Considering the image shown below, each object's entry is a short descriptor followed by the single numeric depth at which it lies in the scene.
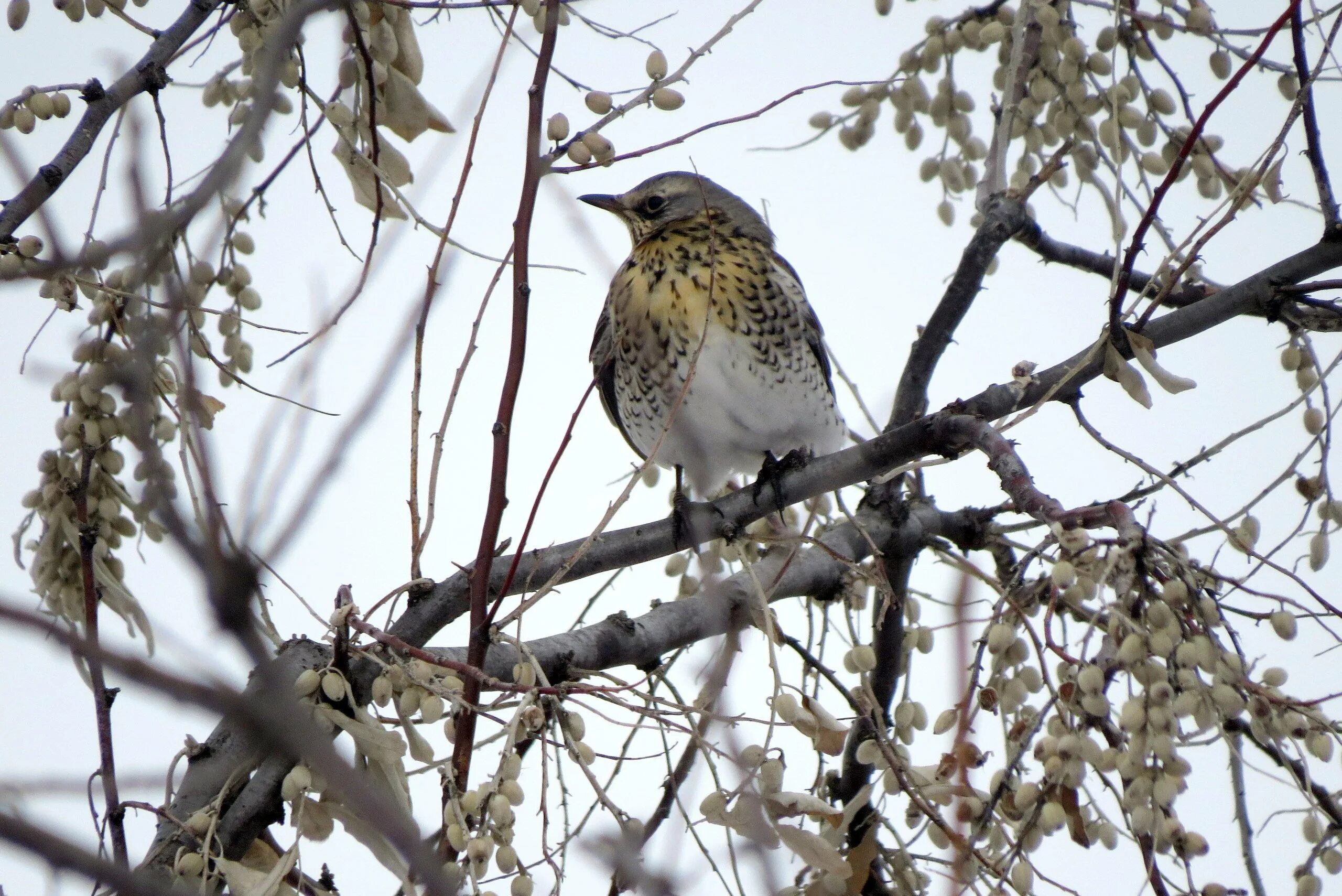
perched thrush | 8.59
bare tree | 7.91
